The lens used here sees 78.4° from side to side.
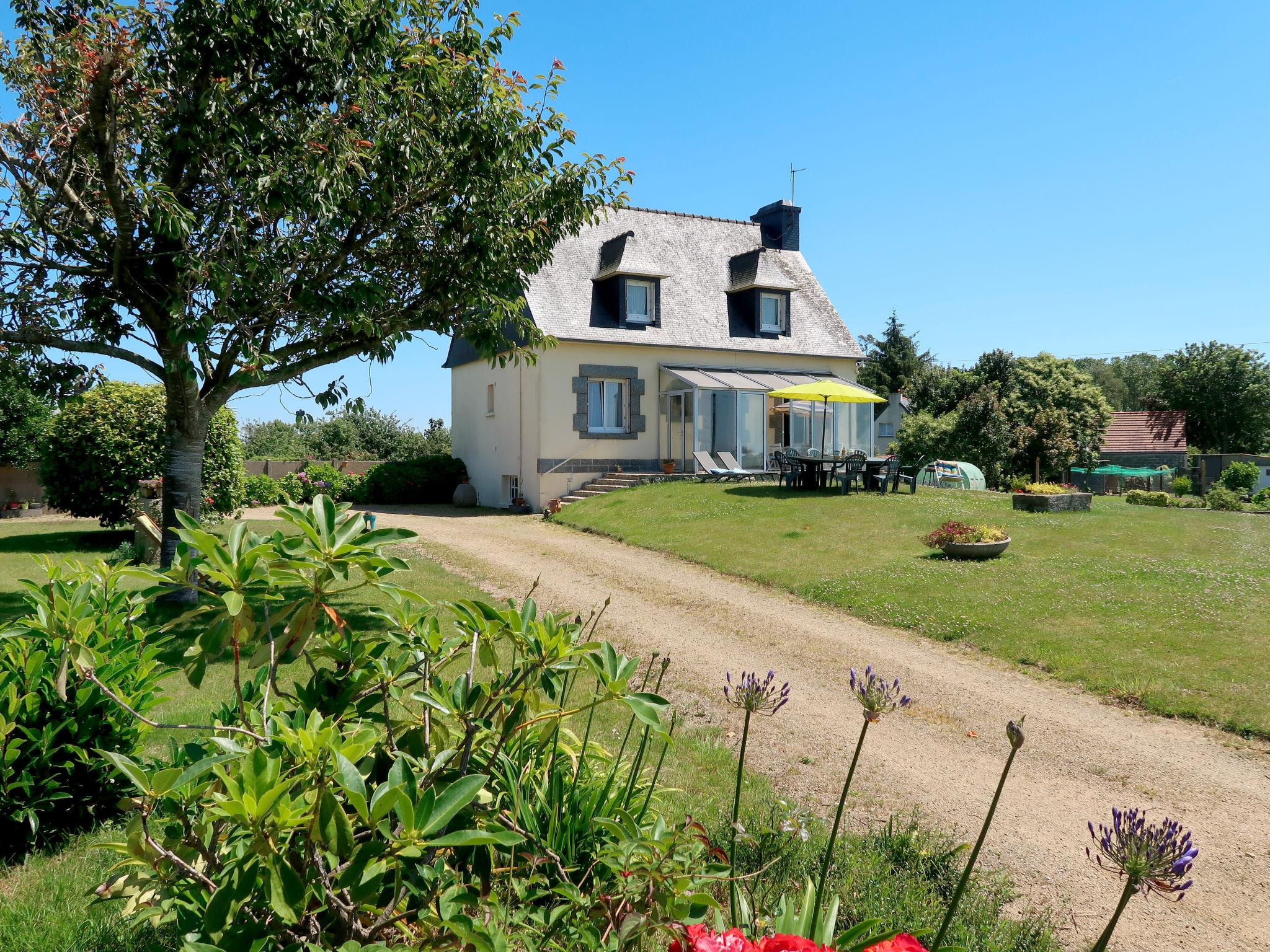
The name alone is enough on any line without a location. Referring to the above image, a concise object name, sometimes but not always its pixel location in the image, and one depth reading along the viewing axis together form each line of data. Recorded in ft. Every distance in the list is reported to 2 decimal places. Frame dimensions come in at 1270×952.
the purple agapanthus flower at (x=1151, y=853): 4.11
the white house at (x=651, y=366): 69.87
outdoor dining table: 59.62
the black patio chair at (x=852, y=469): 58.23
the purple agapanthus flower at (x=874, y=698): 5.76
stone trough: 51.06
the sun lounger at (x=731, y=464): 72.64
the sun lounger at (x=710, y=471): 71.05
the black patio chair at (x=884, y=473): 59.99
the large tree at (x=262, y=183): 22.34
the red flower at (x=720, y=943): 4.43
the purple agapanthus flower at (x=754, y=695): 6.50
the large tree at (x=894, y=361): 149.59
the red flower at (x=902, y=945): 4.33
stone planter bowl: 36.37
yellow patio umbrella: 62.64
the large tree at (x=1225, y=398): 140.77
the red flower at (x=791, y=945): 4.23
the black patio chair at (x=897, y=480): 60.85
